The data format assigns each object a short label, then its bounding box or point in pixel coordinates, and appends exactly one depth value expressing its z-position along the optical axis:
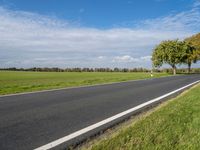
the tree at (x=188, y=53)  34.13
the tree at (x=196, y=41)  36.77
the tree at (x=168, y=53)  34.08
